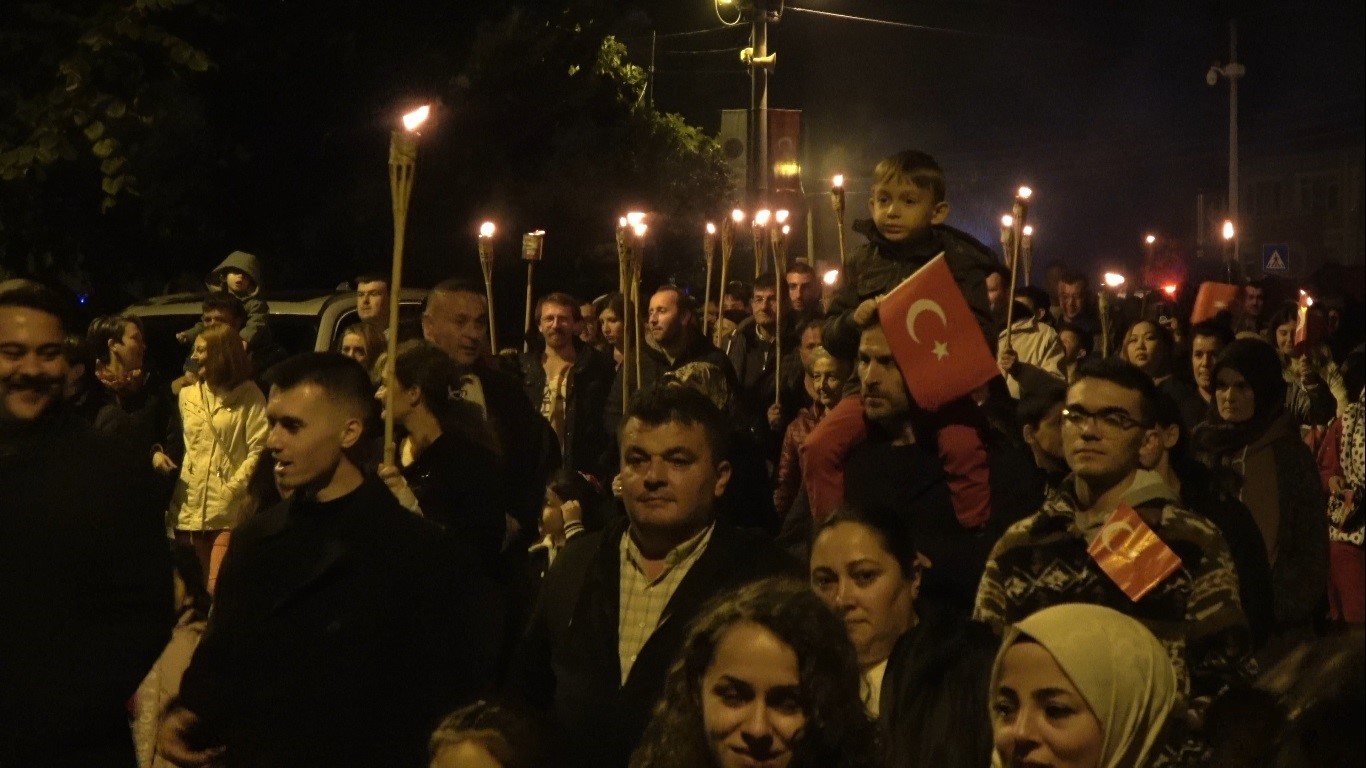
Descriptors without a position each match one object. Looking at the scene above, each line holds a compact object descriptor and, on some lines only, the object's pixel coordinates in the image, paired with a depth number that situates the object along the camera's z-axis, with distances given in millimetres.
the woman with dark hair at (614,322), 13148
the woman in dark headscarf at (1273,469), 7969
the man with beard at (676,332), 11531
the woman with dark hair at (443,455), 7039
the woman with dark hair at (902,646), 4719
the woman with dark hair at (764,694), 4012
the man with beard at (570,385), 12336
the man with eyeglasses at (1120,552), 5340
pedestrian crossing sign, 27453
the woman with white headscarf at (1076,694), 3965
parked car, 14316
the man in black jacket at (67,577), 5020
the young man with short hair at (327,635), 5160
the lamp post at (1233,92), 40500
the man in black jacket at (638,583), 5039
